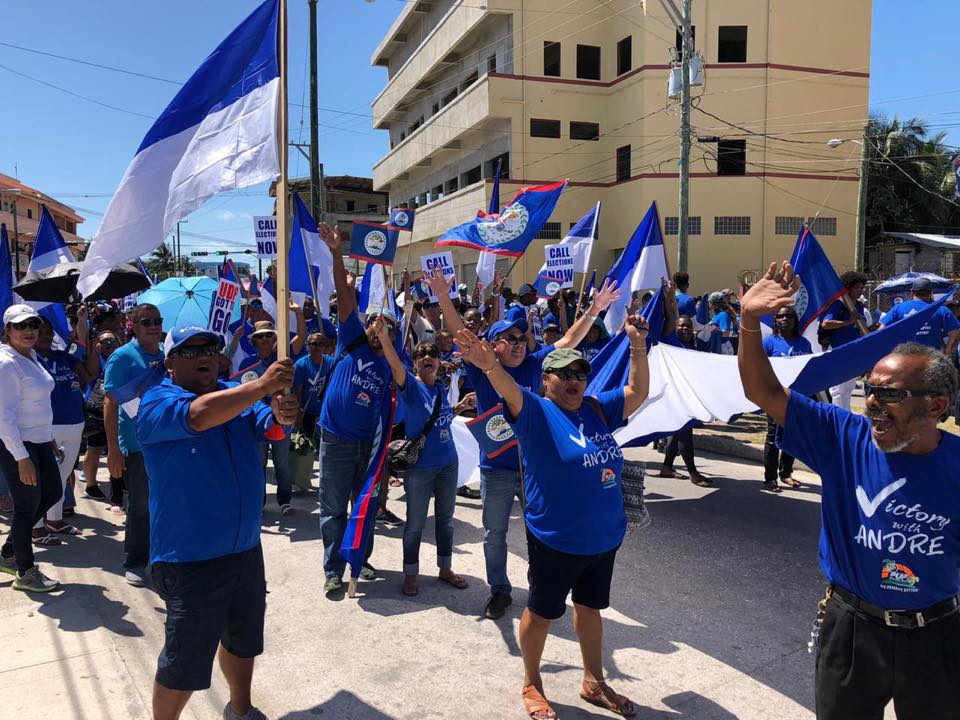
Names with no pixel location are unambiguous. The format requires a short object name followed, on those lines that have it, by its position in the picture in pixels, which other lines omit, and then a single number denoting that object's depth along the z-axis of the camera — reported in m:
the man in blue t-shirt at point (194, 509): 2.99
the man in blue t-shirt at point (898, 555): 2.29
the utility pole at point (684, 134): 18.56
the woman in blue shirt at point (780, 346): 7.00
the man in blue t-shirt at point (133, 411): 4.88
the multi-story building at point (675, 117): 27.67
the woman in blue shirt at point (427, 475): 5.04
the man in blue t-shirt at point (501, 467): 4.55
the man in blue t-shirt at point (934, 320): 5.88
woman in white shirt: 4.85
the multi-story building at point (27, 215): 56.95
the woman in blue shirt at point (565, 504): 3.37
